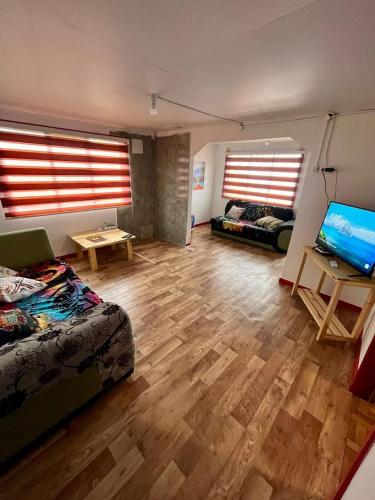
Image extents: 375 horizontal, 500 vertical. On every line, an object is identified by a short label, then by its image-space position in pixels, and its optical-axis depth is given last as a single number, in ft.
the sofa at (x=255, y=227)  13.45
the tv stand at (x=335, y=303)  5.74
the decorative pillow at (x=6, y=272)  6.12
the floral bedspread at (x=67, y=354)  3.09
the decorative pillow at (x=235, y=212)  16.44
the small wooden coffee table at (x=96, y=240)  10.21
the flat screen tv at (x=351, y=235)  5.71
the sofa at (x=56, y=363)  3.17
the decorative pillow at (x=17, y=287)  5.38
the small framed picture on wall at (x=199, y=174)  16.74
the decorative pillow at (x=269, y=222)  14.19
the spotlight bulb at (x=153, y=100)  6.45
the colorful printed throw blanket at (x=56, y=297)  5.28
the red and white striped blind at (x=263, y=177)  14.49
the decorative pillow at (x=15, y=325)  3.90
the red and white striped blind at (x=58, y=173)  9.20
